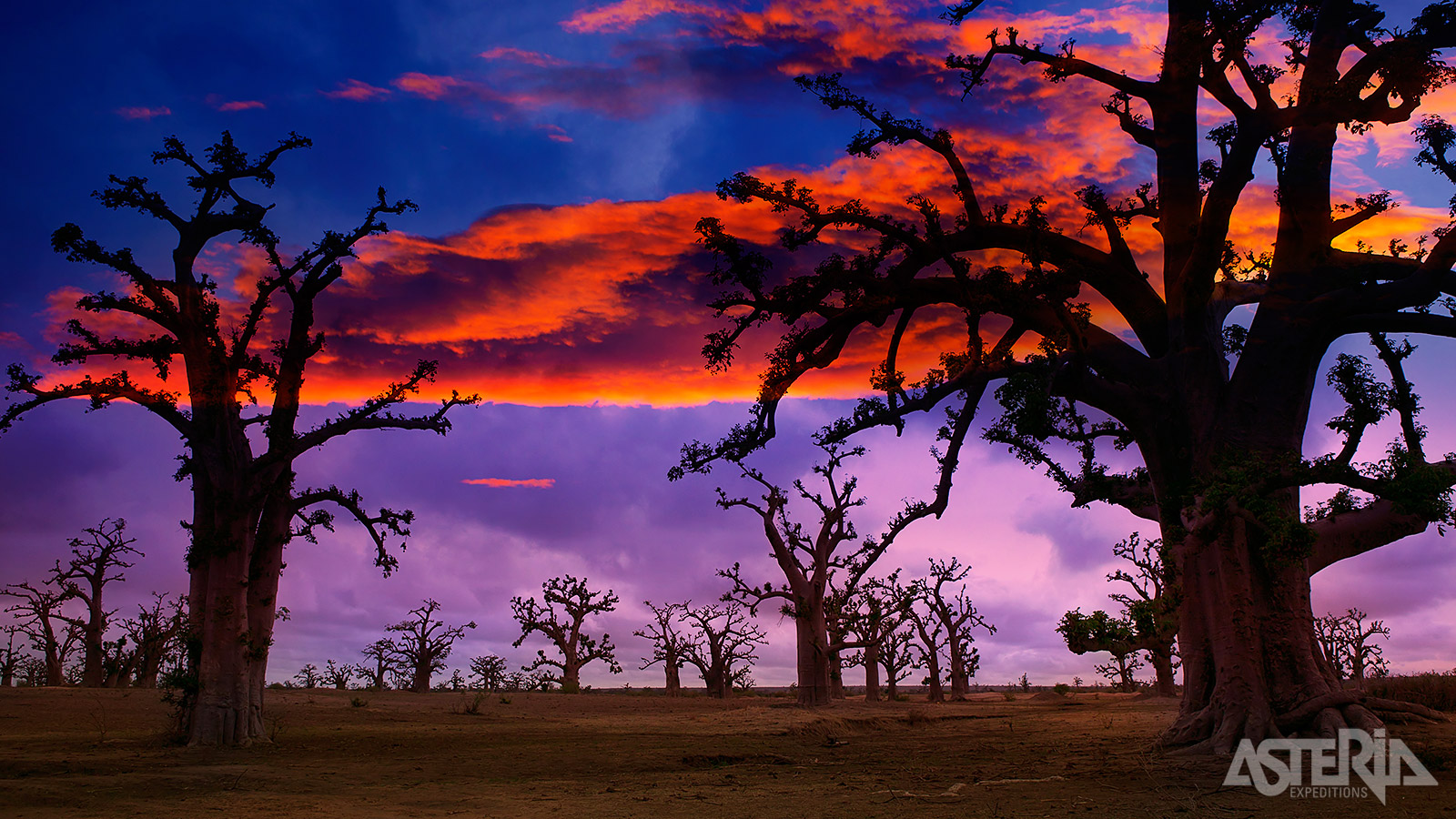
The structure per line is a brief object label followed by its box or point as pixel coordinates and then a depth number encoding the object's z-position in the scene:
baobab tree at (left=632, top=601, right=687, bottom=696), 47.88
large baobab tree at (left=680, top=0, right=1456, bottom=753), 13.55
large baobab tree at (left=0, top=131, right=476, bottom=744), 17.56
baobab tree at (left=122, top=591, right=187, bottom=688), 39.78
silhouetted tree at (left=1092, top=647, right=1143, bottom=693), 43.52
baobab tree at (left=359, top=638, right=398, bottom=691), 49.22
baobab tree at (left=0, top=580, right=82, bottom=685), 41.10
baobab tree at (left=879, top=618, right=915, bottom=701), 42.56
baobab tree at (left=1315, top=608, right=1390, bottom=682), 42.44
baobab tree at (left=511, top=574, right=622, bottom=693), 48.56
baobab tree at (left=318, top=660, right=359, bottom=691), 50.71
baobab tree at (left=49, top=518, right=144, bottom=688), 38.56
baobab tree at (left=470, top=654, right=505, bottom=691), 54.56
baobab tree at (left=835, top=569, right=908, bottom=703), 39.97
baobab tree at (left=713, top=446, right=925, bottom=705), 32.34
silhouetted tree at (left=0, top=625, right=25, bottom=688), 45.32
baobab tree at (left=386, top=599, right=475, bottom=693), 47.34
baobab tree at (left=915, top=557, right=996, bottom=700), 40.16
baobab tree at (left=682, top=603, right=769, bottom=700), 46.47
